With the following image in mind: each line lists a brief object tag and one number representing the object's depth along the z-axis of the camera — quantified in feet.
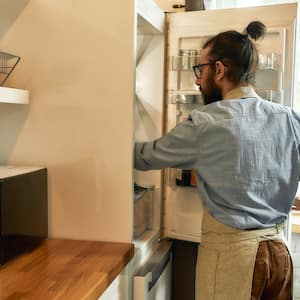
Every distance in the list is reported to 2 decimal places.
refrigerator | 5.22
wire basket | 4.64
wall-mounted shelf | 4.04
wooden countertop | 3.33
